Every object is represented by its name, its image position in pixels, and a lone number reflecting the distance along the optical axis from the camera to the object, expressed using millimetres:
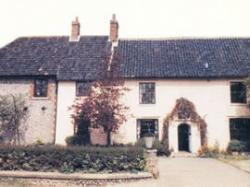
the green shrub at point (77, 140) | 26891
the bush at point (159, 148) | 26438
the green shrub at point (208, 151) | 26500
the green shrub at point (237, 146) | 26531
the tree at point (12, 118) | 27812
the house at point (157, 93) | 27438
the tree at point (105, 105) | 25078
